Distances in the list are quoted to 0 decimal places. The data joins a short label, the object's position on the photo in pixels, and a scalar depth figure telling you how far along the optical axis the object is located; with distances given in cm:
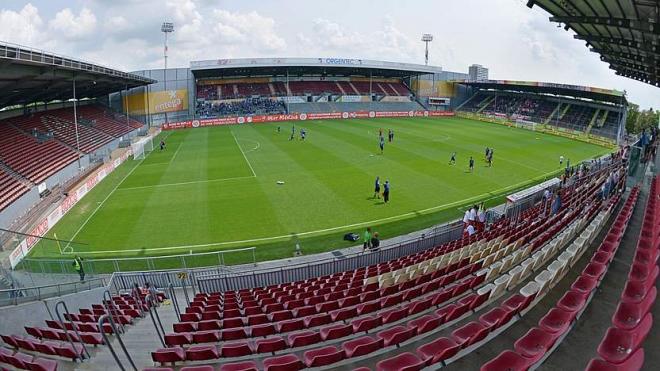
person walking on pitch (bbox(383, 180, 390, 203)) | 2288
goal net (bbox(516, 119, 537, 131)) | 5789
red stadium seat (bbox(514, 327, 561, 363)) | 581
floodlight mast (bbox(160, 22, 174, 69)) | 7644
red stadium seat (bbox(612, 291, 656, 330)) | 539
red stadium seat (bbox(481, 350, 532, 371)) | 526
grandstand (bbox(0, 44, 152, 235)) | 2270
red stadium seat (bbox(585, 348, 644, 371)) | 398
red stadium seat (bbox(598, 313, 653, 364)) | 466
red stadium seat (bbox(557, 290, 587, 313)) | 692
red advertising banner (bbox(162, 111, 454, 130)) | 6231
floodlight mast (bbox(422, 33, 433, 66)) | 10362
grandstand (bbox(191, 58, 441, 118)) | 7125
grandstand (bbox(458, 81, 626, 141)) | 5647
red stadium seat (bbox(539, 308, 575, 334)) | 647
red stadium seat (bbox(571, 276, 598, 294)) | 749
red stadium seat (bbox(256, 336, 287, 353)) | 725
